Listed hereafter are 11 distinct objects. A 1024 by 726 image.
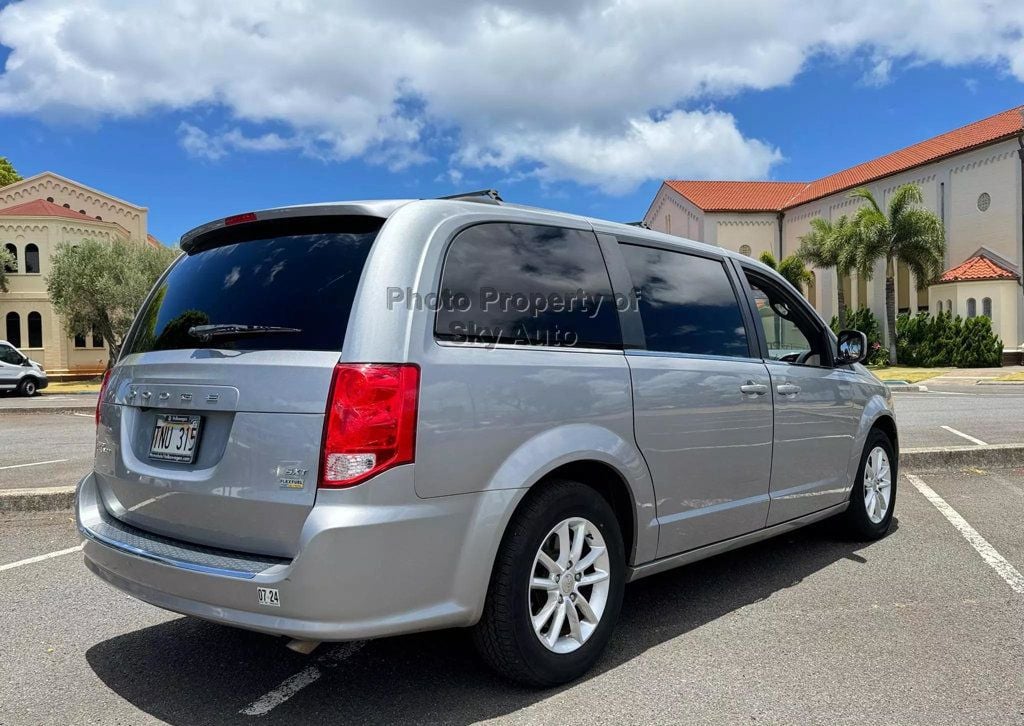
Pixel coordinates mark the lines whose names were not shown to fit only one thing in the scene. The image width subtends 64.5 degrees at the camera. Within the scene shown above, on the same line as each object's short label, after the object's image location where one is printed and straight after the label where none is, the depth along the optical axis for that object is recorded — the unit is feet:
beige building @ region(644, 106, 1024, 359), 123.75
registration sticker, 8.89
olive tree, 119.65
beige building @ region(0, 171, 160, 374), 135.13
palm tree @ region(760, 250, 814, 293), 154.92
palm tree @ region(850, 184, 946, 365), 124.16
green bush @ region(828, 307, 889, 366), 145.52
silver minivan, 9.01
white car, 88.63
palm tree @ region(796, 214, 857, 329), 130.11
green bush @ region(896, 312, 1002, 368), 116.16
